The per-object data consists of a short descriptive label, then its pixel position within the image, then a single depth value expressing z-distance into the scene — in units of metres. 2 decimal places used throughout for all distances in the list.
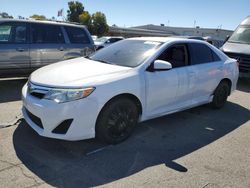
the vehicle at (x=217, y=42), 18.73
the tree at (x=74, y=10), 35.16
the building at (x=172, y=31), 35.58
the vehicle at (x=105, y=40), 15.61
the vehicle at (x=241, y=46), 6.79
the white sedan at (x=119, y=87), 2.63
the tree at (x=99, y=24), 33.57
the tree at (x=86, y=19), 33.26
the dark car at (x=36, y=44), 4.87
